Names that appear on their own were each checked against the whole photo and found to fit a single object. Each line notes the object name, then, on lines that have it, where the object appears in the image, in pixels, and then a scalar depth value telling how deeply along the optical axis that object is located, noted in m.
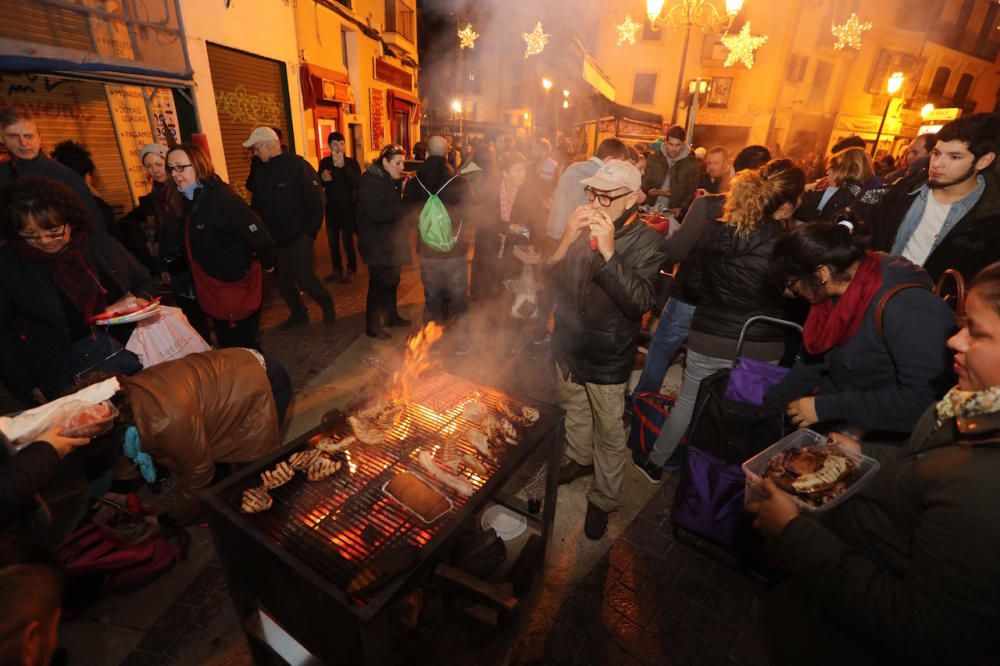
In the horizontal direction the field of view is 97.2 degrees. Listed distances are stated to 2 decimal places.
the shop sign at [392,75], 16.53
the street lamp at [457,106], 35.84
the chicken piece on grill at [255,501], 2.02
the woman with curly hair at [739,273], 3.06
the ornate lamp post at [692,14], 8.57
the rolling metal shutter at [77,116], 5.70
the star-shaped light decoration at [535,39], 8.75
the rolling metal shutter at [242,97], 8.80
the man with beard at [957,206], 3.04
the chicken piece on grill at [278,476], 2.17
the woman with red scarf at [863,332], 2.04
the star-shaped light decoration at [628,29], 14.89
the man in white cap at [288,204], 5.77
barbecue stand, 1.74
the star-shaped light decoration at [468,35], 9.69
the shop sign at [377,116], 16.06
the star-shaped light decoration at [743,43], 13.72
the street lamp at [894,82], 17.12
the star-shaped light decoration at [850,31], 13.48
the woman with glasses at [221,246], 4.11
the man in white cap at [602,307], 2.71
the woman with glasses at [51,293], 2.82
